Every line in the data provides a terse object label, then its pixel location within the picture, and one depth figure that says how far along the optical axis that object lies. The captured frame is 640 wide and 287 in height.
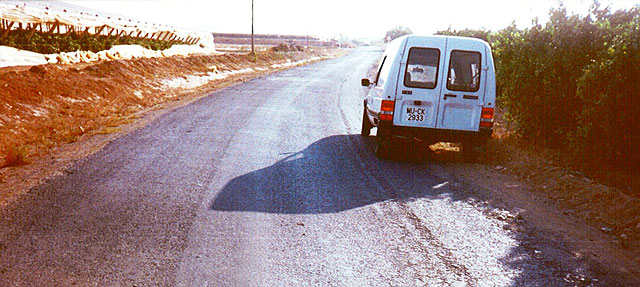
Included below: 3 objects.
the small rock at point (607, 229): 5.26
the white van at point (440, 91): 7.88
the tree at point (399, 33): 188.60
